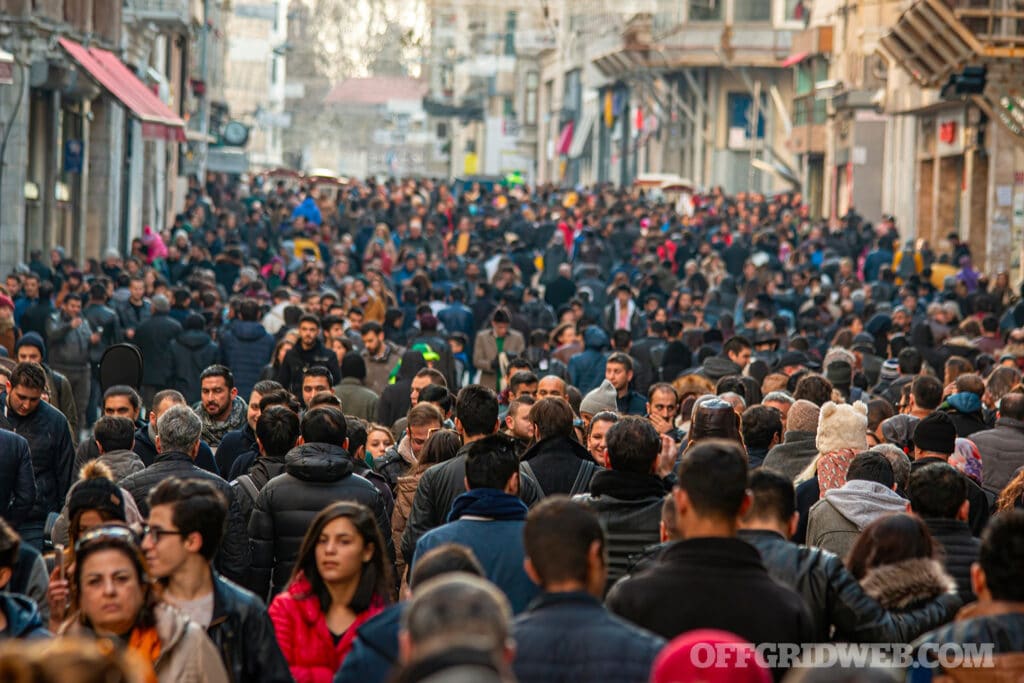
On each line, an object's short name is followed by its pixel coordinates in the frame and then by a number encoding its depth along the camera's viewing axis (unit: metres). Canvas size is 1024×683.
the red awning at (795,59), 98.18
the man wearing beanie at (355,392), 26.16
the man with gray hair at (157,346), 32.92
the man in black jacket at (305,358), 28.81
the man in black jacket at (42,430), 19.38
